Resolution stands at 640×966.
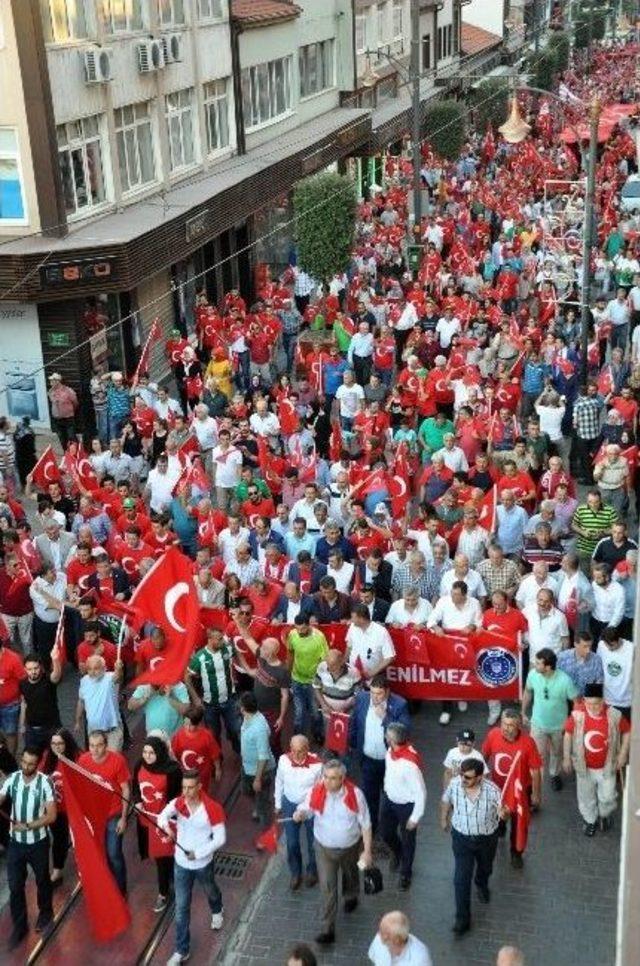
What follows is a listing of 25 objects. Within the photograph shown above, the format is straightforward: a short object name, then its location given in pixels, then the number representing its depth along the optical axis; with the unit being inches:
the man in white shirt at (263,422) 645.9
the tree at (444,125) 1599.4
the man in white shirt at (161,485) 582.6
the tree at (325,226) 1032.8
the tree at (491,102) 1972.2
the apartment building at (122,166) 791.7
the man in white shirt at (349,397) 680.4
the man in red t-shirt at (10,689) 408.5
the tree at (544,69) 2299.5
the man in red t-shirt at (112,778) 349.1
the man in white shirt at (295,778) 344.2
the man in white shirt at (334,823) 329.7
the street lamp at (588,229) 730.8
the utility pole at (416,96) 1059.3
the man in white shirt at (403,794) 342.6
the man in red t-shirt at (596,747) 366.6
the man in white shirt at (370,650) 416.8
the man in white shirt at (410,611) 434.3
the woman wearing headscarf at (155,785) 347.9
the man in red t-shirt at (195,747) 370.6
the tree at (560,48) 2544.3
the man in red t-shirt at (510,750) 351.6
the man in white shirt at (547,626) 418.0
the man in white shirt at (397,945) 269.9
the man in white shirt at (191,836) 331.9
